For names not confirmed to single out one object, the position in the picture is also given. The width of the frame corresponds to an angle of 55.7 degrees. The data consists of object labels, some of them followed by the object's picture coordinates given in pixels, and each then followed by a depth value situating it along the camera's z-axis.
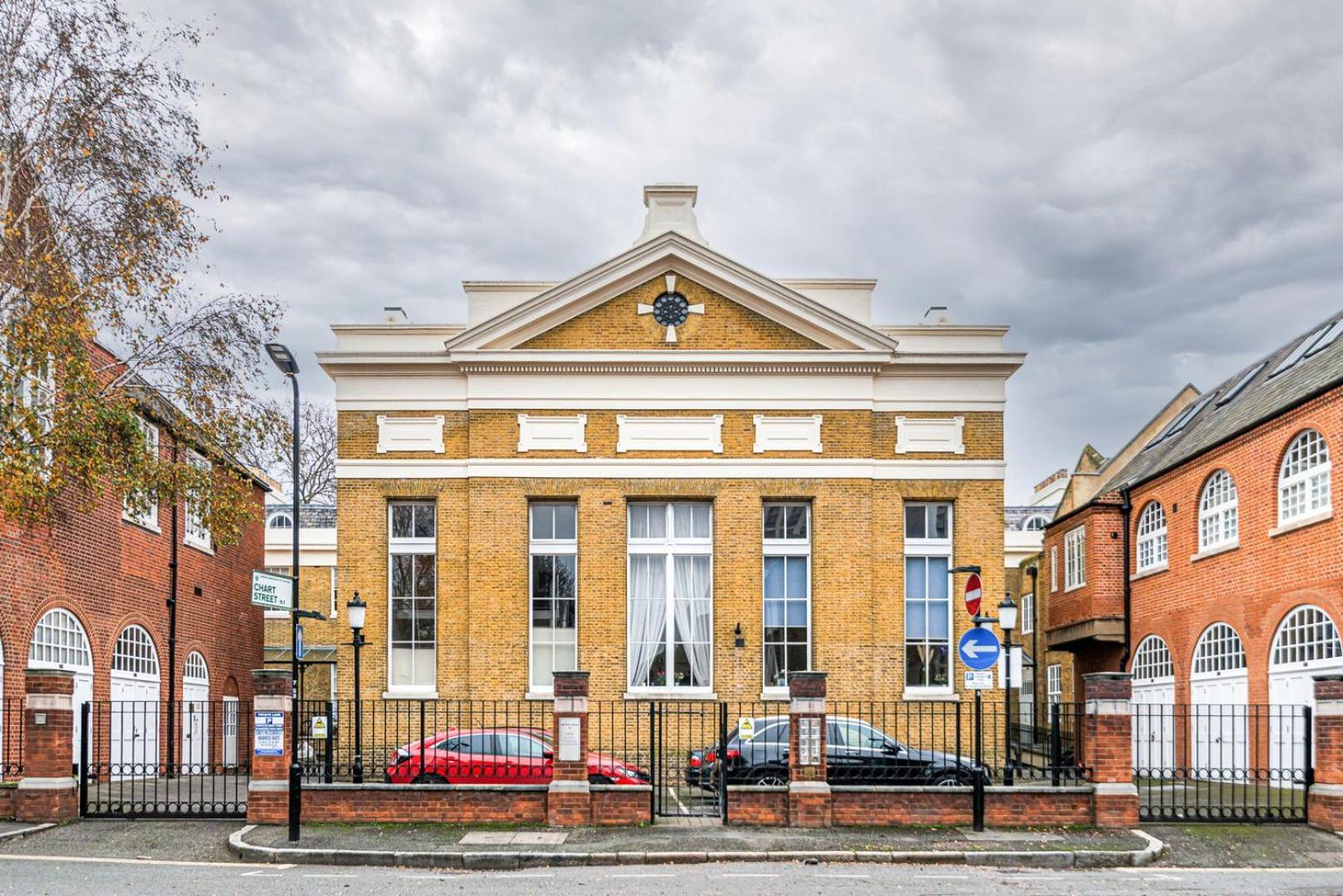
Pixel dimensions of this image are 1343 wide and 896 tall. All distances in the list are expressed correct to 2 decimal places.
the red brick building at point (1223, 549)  21.27
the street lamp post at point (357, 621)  19.59
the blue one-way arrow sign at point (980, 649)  16.70
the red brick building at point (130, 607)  20.67
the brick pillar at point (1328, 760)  16.20
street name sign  17.52
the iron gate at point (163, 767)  17.05
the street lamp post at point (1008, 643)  17.64
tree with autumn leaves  17.27
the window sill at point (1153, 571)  27.52
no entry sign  18.16
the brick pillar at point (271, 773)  16.44
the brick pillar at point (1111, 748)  16.27
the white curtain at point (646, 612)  25.05
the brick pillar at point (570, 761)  16.30
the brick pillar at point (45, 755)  16.62
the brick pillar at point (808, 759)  16.23
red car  18.56
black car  18.09
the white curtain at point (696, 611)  25.08
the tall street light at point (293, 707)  15.25
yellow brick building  24.91
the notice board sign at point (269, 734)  16.39
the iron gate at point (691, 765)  16.94
